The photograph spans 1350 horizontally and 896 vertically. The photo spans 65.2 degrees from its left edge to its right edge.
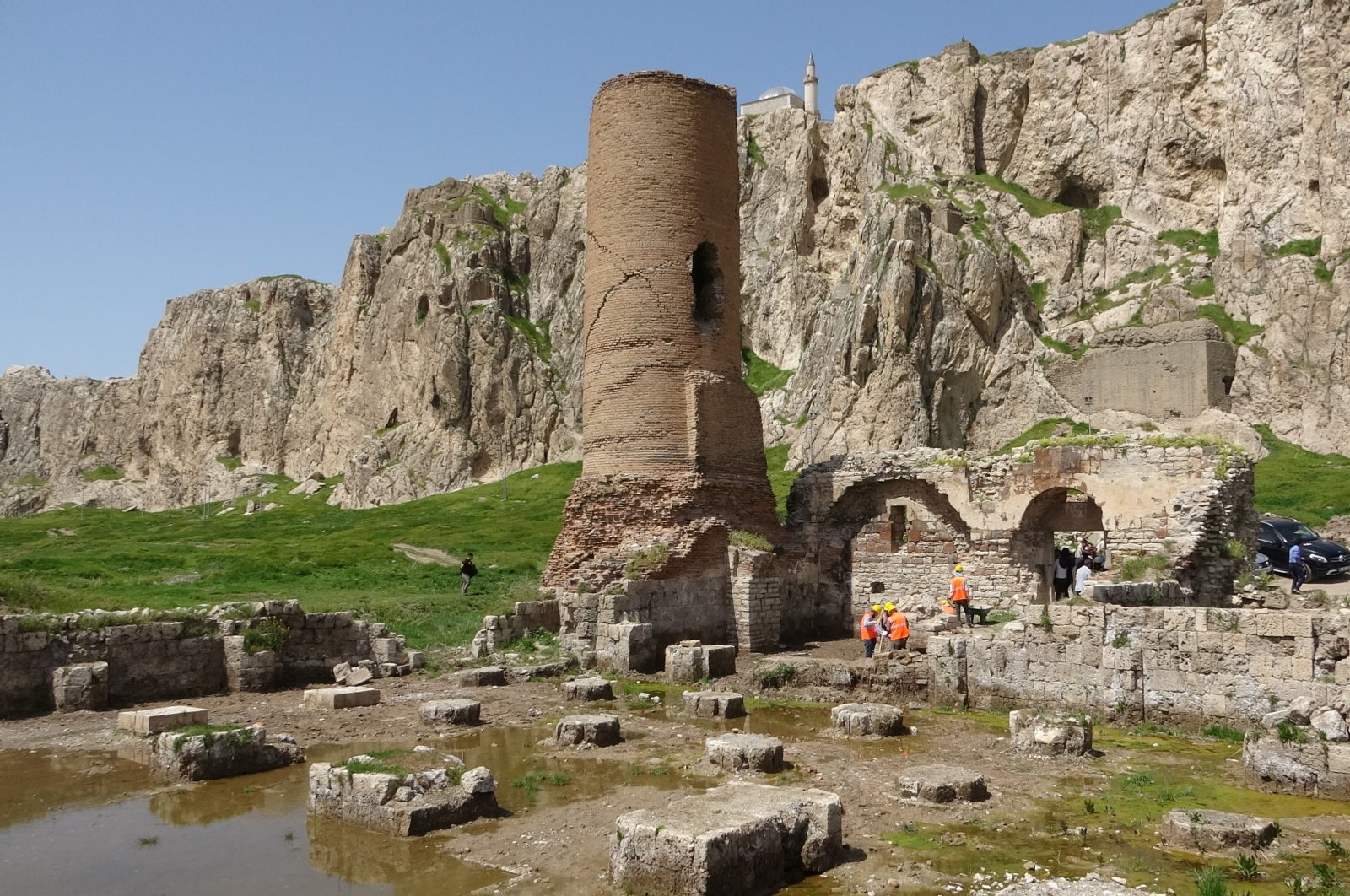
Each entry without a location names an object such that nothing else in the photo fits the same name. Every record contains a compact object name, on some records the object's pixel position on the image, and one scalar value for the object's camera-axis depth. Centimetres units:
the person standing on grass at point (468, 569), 2625
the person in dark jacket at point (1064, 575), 1973
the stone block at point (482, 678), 1603
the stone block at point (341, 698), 1406
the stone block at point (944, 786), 920
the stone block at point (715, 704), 1362
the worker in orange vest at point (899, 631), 1662
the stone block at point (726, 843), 681
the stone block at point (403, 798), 862
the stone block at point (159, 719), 1197
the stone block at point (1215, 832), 775
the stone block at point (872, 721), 1223
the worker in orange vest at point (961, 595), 1758
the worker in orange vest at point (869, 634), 1700
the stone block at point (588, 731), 1187
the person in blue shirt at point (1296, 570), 1934
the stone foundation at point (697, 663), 1658
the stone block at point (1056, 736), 1082
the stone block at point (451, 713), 1300
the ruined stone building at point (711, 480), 1905
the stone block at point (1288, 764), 923
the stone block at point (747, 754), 1036
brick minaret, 2022
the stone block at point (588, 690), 1494
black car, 2239
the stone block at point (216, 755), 1045
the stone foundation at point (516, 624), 1823
